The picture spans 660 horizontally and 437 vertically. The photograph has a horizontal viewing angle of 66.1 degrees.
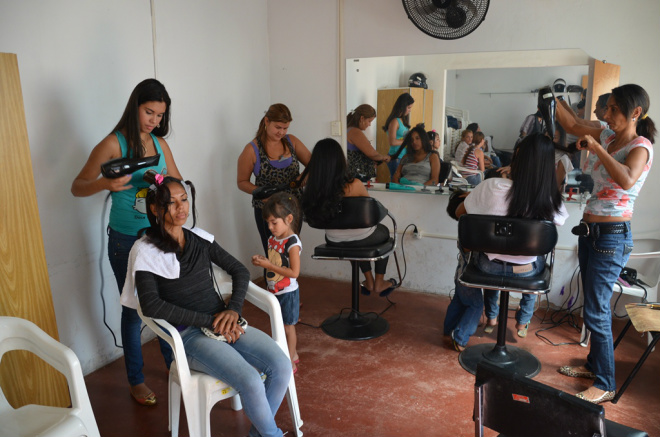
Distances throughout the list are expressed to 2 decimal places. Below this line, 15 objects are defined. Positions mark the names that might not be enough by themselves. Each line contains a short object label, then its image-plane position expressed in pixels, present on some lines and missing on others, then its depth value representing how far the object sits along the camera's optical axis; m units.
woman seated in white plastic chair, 1.91
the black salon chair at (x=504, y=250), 2.33
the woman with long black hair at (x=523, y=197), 2.36
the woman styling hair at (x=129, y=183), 2.27
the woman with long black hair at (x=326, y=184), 2.78
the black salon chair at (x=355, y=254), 2.77
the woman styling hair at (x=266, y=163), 3.23
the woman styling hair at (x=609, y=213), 2.23
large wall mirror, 3.22
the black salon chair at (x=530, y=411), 1.22
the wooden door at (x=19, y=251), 2.04
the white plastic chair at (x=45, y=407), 1.67
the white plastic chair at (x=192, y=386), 1.88
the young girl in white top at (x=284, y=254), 2.48
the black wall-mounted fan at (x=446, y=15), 3.25
